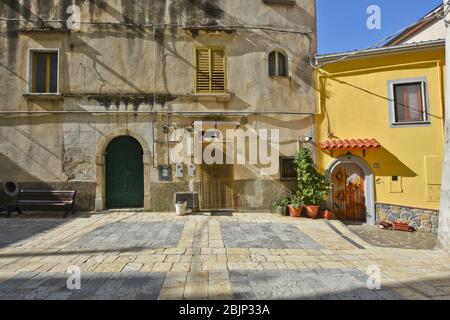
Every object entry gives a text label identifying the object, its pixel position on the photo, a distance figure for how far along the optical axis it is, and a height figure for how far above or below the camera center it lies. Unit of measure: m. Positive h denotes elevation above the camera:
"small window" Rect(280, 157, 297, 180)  10.08 -0.11
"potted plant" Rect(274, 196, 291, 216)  9.49 -1.41
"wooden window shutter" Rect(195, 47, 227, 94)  10.07 +3.59
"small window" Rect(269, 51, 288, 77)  10.45 +3.97
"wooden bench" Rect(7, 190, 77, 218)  8.94 -0.95
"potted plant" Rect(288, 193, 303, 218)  9.29 -1.43
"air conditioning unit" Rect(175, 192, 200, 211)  9.55 -1.11
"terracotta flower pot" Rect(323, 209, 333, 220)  9.31 -1.71
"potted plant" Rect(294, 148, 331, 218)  9.35 -0.68
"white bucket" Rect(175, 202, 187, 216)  9.24 -1.41
